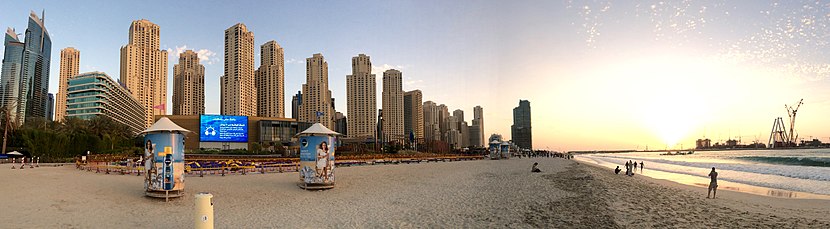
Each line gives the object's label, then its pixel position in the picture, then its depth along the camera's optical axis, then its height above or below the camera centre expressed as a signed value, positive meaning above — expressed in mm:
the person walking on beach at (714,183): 17281 -1796
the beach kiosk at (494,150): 72188 -1456
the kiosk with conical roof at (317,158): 16688 -613
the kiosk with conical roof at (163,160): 13438 -531
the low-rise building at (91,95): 102312 +12332
